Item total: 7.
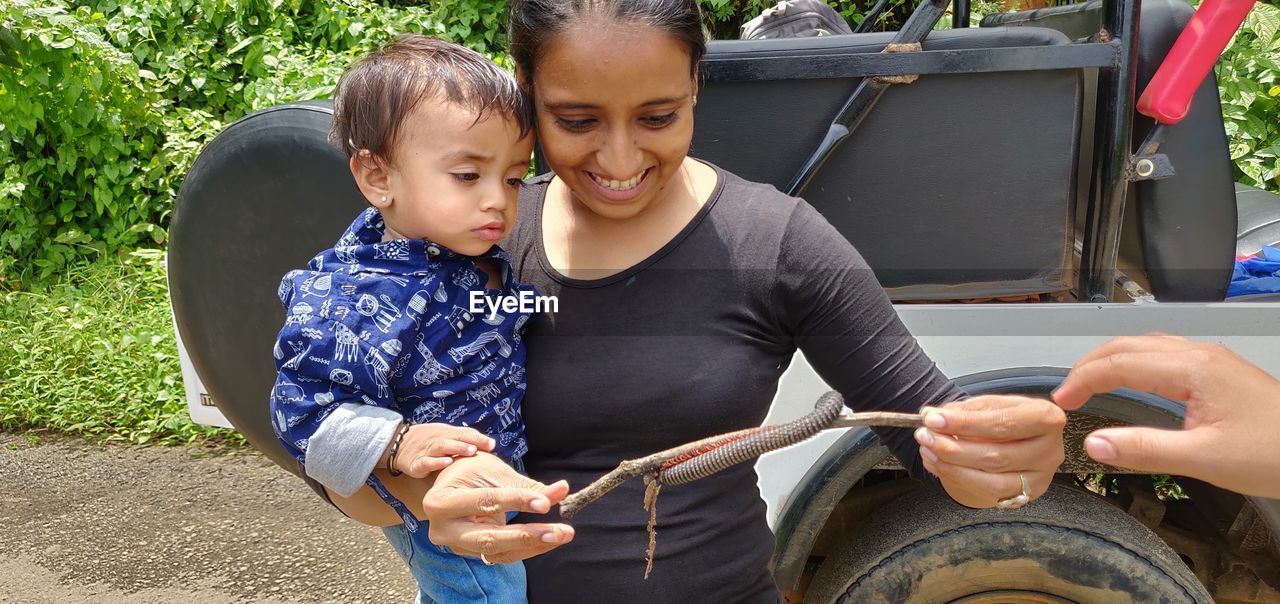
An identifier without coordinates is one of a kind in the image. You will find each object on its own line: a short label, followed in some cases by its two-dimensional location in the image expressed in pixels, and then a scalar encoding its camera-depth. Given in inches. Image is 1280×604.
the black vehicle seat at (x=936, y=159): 75.6
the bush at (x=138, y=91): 223.8
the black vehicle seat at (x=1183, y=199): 78.1
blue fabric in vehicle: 87.9
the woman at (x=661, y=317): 50.8
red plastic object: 72.4
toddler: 46.2
